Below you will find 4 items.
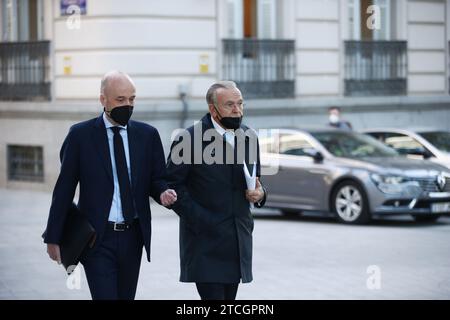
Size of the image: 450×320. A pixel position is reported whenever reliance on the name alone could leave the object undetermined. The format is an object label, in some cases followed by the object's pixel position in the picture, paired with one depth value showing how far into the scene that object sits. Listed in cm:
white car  3511
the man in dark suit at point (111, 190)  1267
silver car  3155
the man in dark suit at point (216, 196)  1319
